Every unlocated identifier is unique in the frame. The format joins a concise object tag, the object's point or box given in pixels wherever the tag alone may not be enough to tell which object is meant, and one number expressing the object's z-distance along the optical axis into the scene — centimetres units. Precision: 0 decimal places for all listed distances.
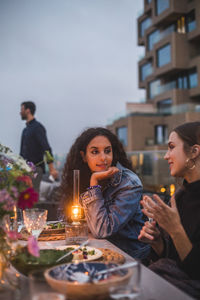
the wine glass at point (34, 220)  164
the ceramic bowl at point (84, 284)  89
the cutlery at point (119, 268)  92
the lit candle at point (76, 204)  193
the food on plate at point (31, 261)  116
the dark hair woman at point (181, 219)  139
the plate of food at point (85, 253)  139
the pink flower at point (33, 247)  98
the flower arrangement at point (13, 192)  102
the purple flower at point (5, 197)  101
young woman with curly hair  198
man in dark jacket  521
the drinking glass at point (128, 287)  88
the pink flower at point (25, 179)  108
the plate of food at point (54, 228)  201
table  101
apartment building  2612
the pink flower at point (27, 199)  103
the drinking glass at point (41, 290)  82
